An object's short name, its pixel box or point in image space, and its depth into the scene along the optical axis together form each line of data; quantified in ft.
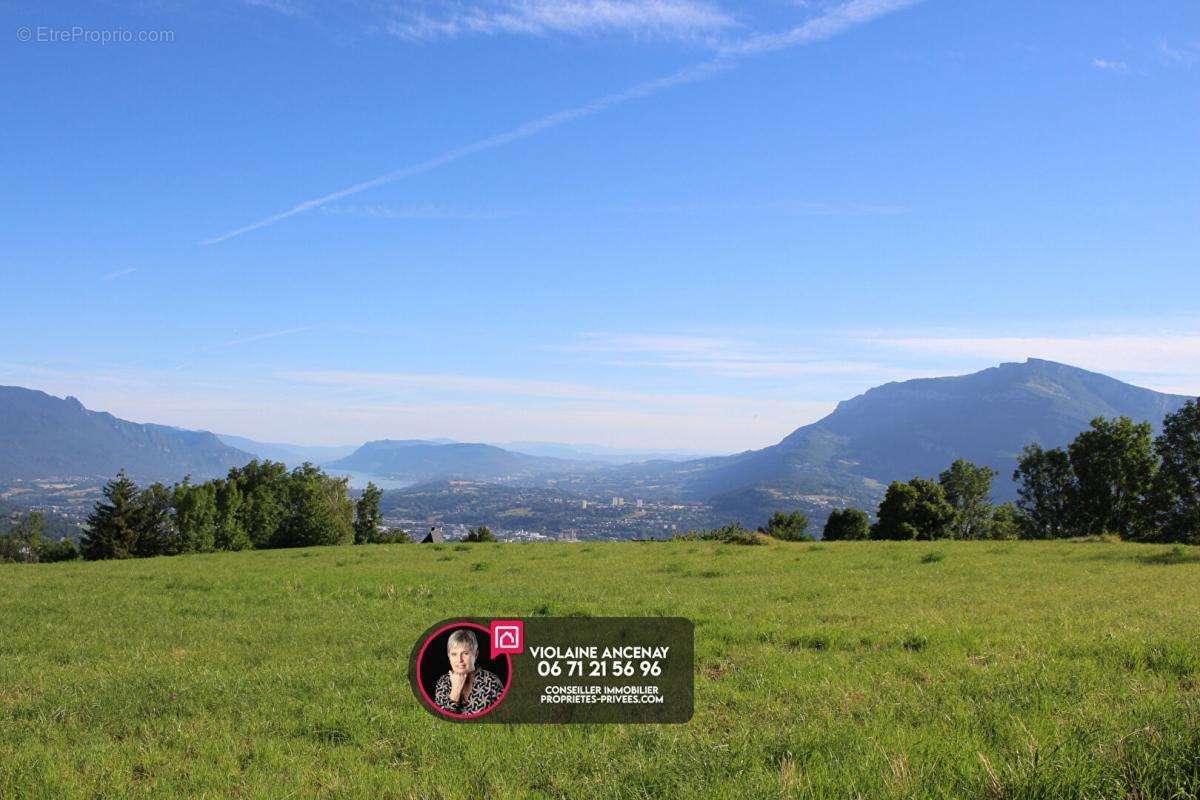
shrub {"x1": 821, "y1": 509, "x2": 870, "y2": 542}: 260.83
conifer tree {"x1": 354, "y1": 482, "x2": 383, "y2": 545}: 357.61
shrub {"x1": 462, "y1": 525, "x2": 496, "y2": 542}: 282.52
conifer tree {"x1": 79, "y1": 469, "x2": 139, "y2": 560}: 248.11
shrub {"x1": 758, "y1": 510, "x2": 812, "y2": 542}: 273.62
